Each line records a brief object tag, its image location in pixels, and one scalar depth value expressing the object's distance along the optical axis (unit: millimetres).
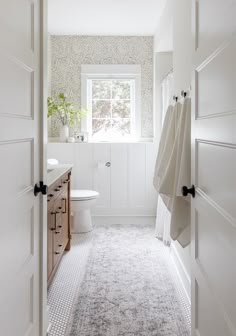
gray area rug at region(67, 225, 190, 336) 2109
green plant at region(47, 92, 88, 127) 4582
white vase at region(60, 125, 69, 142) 4676
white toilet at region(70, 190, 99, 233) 3930
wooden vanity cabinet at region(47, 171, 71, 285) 2512
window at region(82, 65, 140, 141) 4973
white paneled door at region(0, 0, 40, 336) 1264
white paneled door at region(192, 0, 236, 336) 1116
